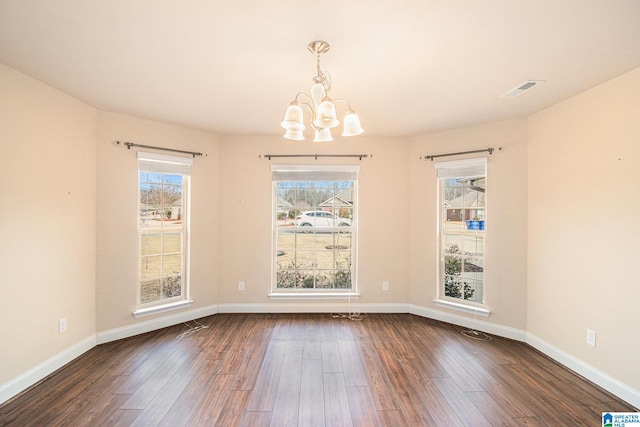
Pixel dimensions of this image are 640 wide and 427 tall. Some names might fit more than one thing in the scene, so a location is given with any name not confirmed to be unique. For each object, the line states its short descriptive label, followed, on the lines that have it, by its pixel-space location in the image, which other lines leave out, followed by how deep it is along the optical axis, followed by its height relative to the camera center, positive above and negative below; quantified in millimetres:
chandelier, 1817 +630
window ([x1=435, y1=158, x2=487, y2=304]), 3711 -193
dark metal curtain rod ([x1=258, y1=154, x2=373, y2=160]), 4168 +833
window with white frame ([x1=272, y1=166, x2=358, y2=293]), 4289 -316
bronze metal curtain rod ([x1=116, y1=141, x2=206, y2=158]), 3380 +801
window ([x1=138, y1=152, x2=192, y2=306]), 3594 -175
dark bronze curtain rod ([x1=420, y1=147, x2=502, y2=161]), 3541 +784
